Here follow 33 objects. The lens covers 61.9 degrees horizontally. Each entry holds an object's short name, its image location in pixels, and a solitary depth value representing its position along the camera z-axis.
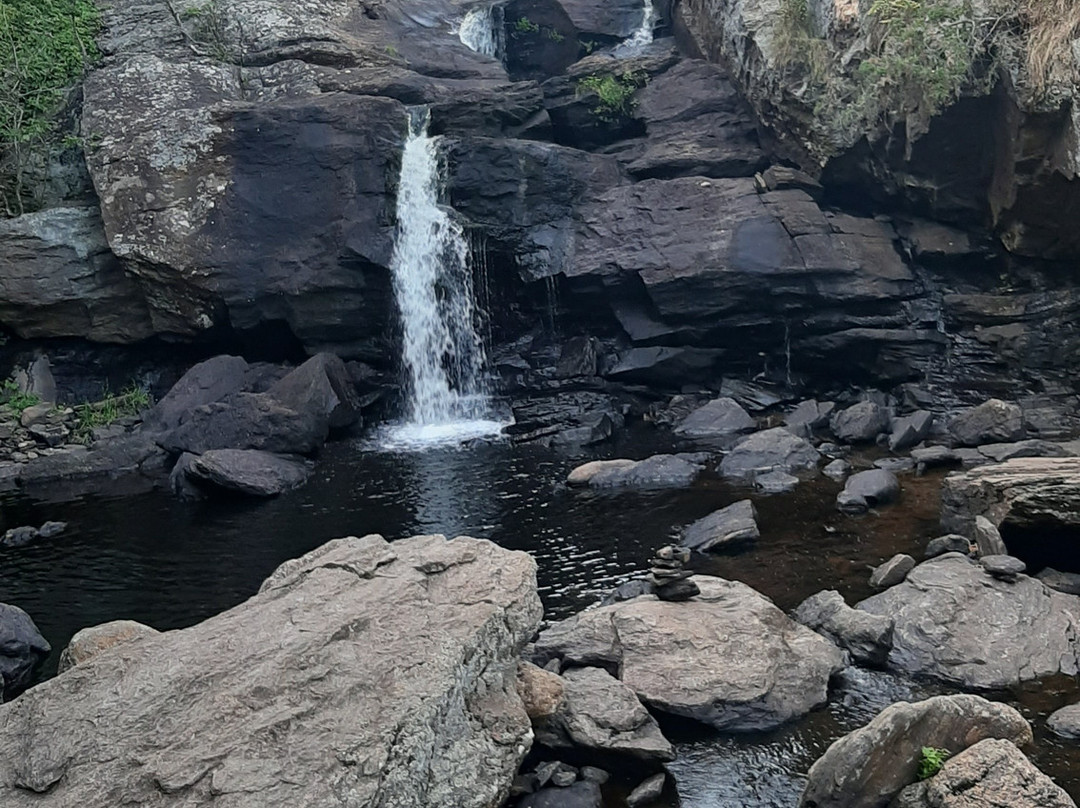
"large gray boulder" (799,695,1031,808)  4.68
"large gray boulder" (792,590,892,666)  6.69
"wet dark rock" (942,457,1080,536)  7.73
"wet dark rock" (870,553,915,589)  8.02
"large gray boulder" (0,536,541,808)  4.05
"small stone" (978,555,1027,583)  7.27
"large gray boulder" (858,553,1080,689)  6.36
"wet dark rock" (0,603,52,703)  7.37
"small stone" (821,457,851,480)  11.96
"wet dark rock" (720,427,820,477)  12.56
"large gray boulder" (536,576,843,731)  5.96
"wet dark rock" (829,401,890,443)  13.82
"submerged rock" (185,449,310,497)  13.28
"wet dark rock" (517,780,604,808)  5.09
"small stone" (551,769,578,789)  5.26
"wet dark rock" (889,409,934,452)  13.23
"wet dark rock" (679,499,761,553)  9.51
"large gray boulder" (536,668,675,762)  5.50
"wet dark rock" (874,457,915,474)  12.02
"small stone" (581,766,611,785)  5.34
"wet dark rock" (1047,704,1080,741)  5.53
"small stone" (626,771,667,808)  5.23
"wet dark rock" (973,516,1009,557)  7.90
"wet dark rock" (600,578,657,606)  8.30
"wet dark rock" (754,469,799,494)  11.62
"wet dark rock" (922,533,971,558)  8.48
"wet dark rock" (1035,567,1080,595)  7.43
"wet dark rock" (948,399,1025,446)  12.87
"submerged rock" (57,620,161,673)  6.67
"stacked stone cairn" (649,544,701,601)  7.29
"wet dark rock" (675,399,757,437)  15.15
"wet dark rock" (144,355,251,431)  16.47
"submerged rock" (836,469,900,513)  10.51
